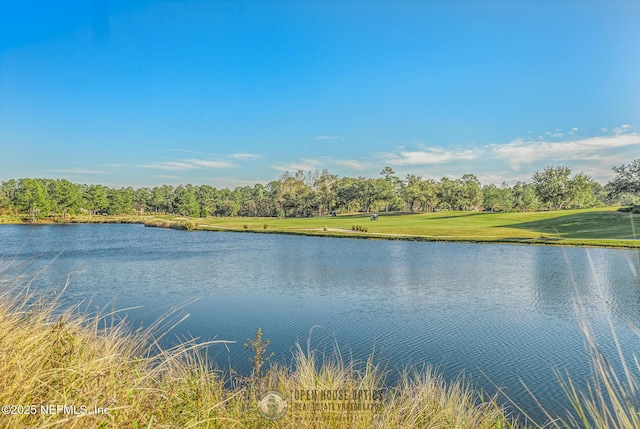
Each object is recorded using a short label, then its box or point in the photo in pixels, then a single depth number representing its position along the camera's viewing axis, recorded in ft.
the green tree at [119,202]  321.73
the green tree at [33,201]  246.68
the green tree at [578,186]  242.15
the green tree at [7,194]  269.42
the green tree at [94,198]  312.09
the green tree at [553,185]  244.63
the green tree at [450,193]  279.08
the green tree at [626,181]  131.44
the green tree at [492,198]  319.47
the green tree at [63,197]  279.49
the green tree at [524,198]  323.16
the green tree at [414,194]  278.87
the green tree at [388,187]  302.04
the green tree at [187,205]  339.98
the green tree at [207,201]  352.32
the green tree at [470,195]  279.67
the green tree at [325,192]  309.83
